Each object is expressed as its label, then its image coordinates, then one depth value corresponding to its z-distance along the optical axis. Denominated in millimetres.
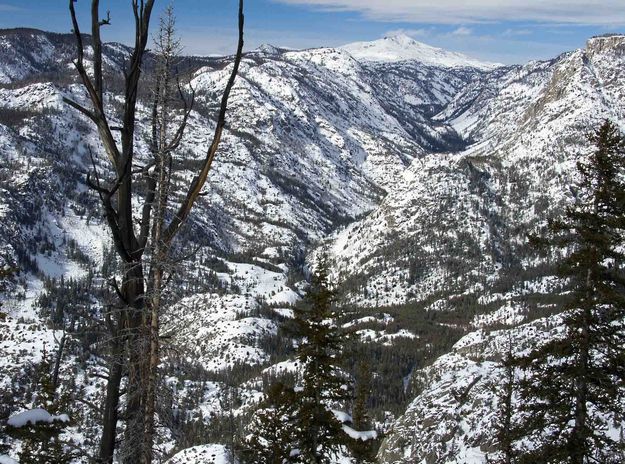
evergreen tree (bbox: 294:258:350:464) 25953
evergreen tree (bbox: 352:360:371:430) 53503
